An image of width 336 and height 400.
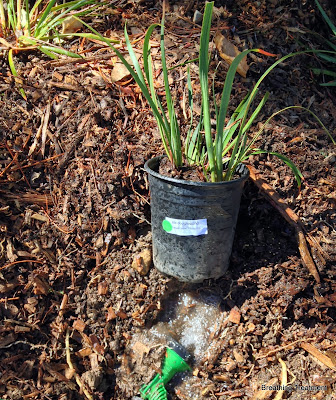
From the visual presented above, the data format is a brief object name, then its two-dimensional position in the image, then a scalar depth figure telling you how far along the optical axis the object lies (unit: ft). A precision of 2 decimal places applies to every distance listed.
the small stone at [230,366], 3.20
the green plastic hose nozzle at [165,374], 3.18
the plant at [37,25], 3.70
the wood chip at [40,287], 3.31
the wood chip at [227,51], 3.51
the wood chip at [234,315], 3.27
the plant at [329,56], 3.64
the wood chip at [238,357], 3.20
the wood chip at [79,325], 3.30
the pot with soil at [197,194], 2.94
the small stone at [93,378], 3.20
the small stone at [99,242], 3.39
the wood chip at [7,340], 3.24
